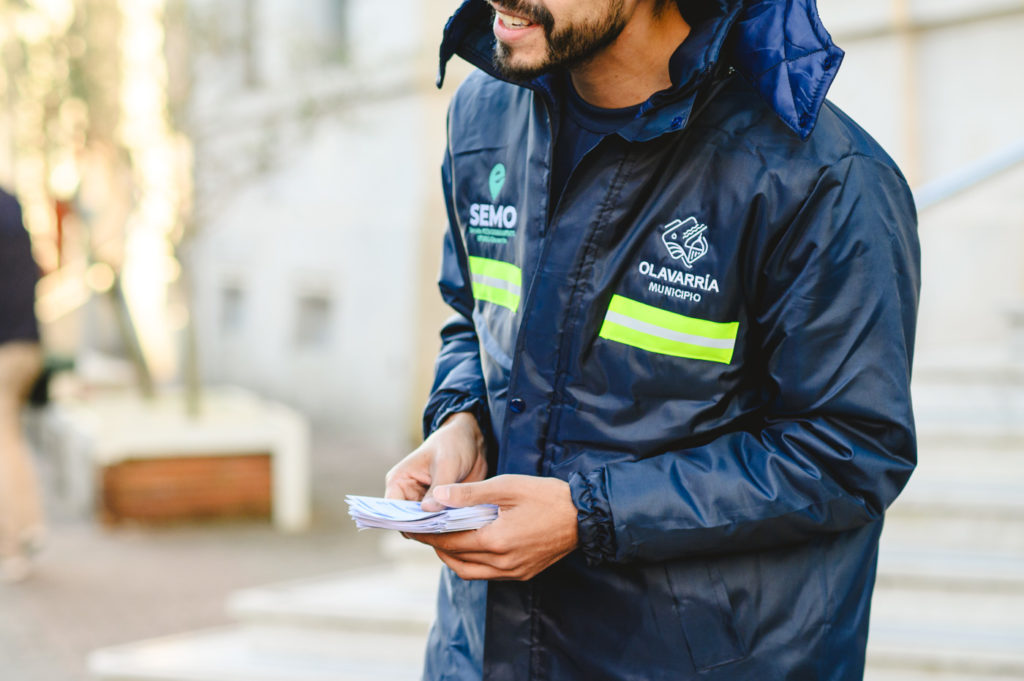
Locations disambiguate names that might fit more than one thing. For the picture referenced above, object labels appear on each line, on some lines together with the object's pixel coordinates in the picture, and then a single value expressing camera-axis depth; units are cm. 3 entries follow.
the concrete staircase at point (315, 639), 441
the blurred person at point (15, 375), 628
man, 165
